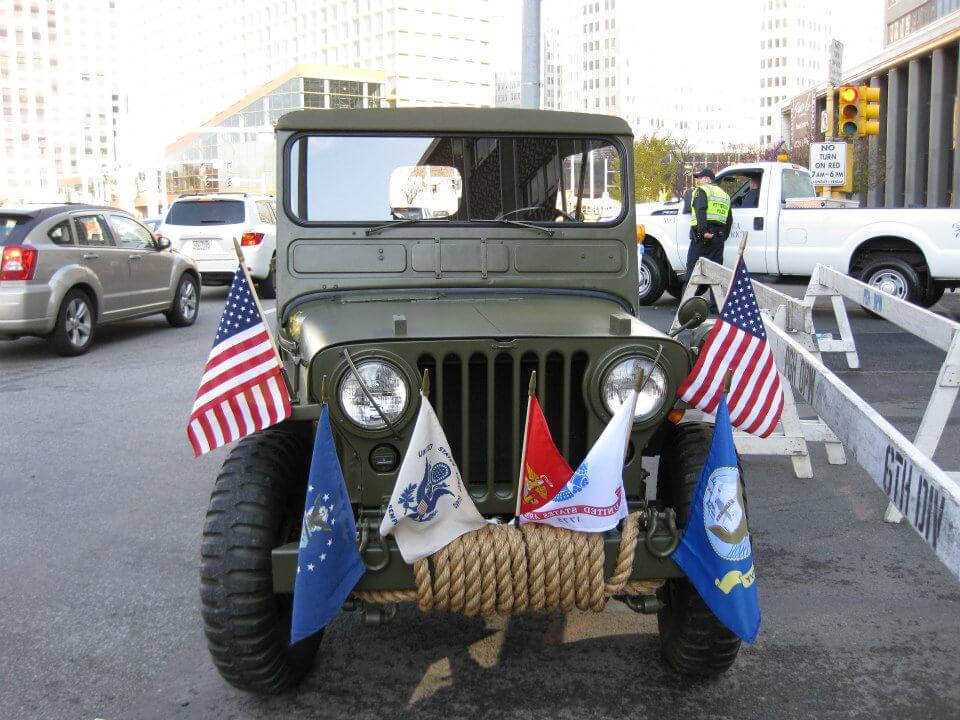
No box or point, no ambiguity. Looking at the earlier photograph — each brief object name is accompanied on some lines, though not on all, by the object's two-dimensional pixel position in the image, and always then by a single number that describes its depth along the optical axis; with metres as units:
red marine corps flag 3.18
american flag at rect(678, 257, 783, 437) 3.67
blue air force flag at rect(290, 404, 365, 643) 3.03
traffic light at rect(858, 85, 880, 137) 17.31
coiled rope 3.13
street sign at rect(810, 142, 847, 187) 17.34
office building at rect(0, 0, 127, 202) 144.12
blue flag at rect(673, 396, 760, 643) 3.14
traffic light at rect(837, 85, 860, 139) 17.39
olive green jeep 3.28
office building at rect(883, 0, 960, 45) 55.78
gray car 10.55
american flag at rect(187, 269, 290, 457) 3.39
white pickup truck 12.87
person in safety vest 13.16
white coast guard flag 3.09
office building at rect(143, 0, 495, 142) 140.25
